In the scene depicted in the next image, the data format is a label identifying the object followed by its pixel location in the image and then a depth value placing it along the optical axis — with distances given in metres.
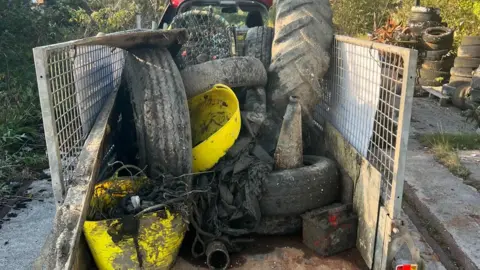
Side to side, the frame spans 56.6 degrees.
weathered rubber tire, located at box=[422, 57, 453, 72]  8.26
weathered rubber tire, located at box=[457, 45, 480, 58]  7.39
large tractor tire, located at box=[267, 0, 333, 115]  2.78
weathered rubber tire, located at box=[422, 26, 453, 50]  8.02
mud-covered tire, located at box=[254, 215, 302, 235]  2.26
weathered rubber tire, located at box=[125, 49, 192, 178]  2.20
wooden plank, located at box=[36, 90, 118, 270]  1.64
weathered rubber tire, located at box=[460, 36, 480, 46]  7.41
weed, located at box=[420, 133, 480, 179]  4.22
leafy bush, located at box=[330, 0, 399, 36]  12.51
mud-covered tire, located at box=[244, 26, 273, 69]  3.47
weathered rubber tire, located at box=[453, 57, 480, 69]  7.32
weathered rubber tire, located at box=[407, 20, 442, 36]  8.29
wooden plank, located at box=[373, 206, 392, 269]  1.86
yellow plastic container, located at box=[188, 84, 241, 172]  2.38
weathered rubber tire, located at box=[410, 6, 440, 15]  8.45
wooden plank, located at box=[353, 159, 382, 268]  1.98
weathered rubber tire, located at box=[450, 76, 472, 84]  7.18
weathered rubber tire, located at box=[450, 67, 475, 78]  7.26
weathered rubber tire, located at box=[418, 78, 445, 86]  8.25
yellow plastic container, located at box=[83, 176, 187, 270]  1.78
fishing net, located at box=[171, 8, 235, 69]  3.87
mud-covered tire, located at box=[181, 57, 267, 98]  2.69
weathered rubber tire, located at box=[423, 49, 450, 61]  8.22
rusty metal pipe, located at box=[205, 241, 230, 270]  2.02
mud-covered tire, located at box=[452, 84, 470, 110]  6.54
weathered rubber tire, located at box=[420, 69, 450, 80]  8.26
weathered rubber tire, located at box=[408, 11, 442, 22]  8.45
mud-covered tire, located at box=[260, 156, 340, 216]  2.22
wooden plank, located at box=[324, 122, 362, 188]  2.26
